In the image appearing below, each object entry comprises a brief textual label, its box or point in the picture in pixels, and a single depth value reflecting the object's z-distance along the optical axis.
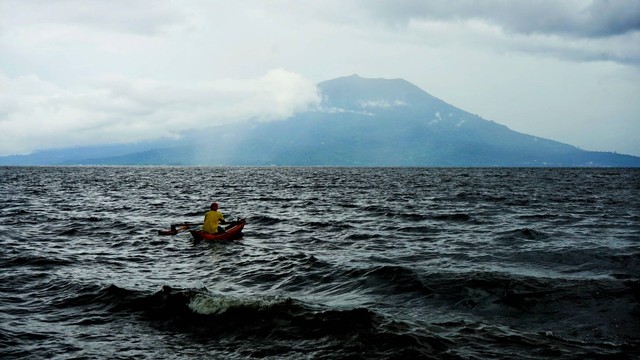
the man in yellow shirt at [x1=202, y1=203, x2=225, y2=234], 25.23
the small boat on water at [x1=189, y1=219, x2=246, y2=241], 24.86
